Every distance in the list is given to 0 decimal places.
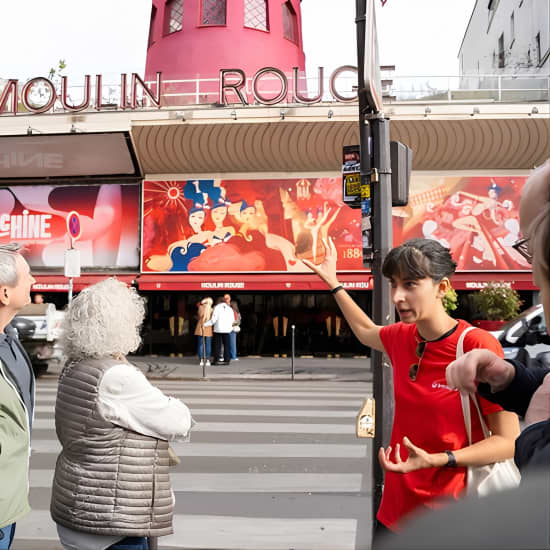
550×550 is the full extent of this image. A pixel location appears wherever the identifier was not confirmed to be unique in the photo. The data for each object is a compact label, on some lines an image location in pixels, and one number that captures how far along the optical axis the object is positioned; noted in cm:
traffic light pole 455
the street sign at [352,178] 580
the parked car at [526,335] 977
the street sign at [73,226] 1368
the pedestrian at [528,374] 99
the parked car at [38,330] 1444
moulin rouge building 2127
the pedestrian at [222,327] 1769
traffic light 516
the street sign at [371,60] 433
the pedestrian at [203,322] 1814
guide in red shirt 246
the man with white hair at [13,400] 282
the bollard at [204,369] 1577
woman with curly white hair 281
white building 2084
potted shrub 1808
